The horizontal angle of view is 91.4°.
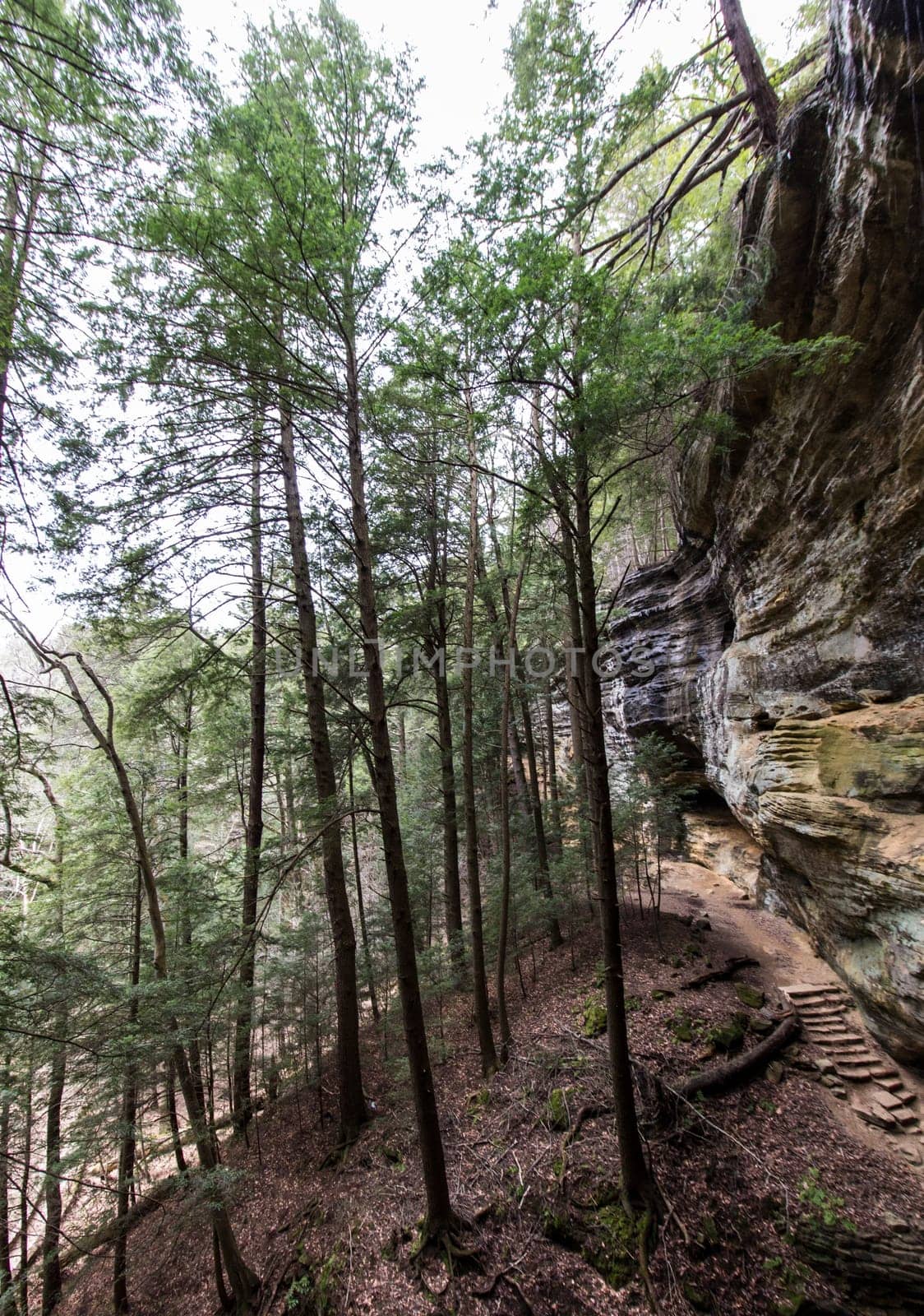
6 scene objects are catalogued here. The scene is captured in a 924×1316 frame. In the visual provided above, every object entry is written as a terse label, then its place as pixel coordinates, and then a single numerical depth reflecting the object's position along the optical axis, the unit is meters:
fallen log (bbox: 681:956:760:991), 7.25
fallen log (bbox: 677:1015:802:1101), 5.16
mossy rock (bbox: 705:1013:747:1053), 5.87
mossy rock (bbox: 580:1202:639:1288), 3.67
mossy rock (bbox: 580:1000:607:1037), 6.34
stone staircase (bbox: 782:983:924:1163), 5.07
